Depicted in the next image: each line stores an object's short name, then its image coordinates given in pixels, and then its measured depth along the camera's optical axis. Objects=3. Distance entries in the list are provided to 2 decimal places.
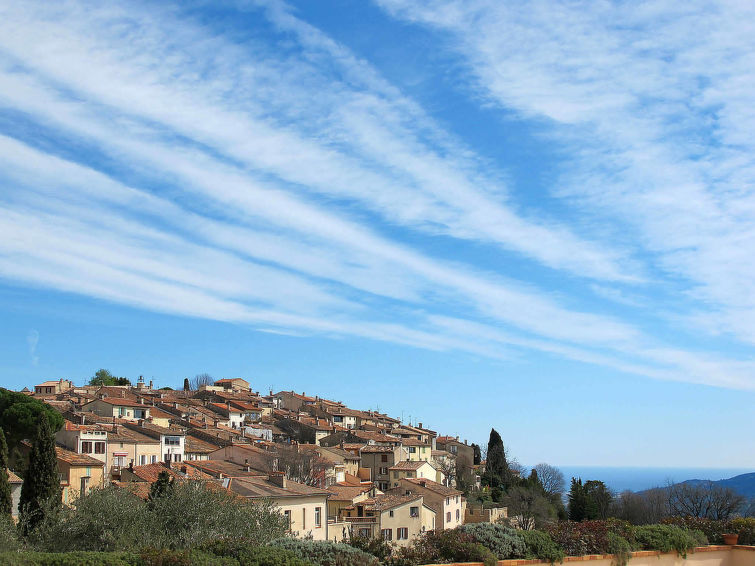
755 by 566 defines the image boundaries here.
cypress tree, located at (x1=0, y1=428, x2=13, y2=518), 33.62
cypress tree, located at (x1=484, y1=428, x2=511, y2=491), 86.97
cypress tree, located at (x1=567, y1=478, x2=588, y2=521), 75.88
